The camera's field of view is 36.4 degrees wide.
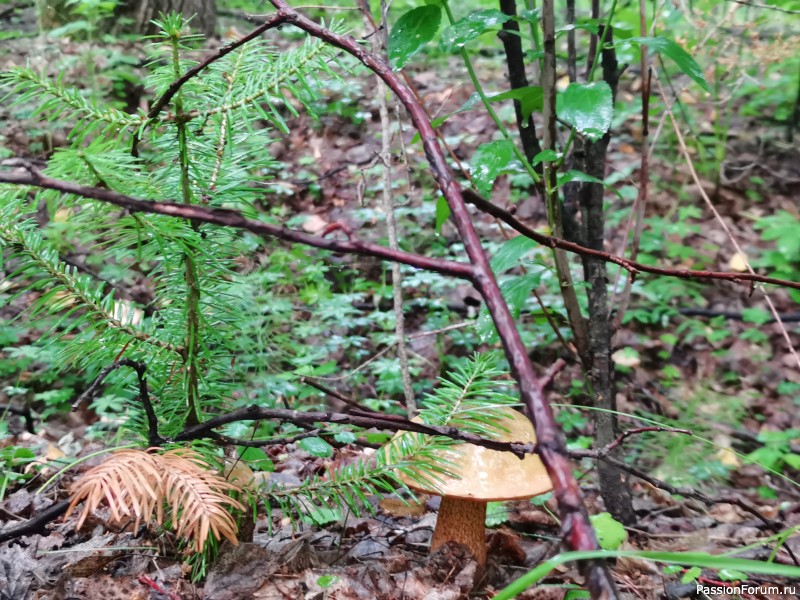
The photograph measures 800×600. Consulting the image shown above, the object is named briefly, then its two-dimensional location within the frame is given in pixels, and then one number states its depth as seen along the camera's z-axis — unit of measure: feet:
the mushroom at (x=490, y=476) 2.56
